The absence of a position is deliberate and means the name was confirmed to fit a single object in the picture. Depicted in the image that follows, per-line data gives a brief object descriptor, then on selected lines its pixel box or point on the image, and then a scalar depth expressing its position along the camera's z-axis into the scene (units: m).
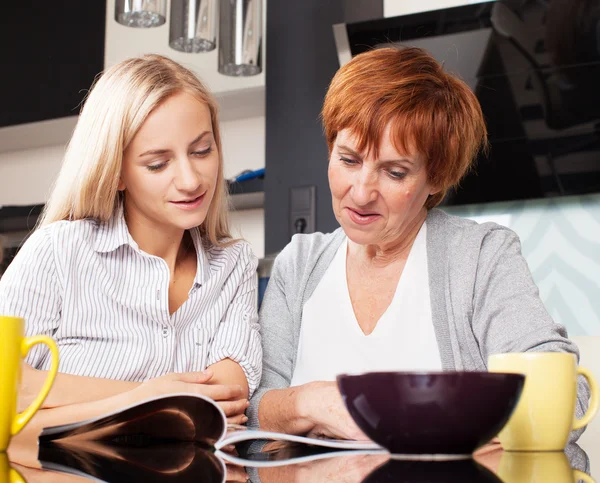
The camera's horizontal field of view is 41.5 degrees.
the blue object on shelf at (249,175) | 3.24
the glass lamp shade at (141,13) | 2.59
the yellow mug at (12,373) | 0.65
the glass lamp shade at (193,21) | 2.69
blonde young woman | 1.21
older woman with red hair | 1.26
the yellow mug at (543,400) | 0.74
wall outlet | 2.99
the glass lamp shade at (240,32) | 2.78
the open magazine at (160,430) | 0.79
